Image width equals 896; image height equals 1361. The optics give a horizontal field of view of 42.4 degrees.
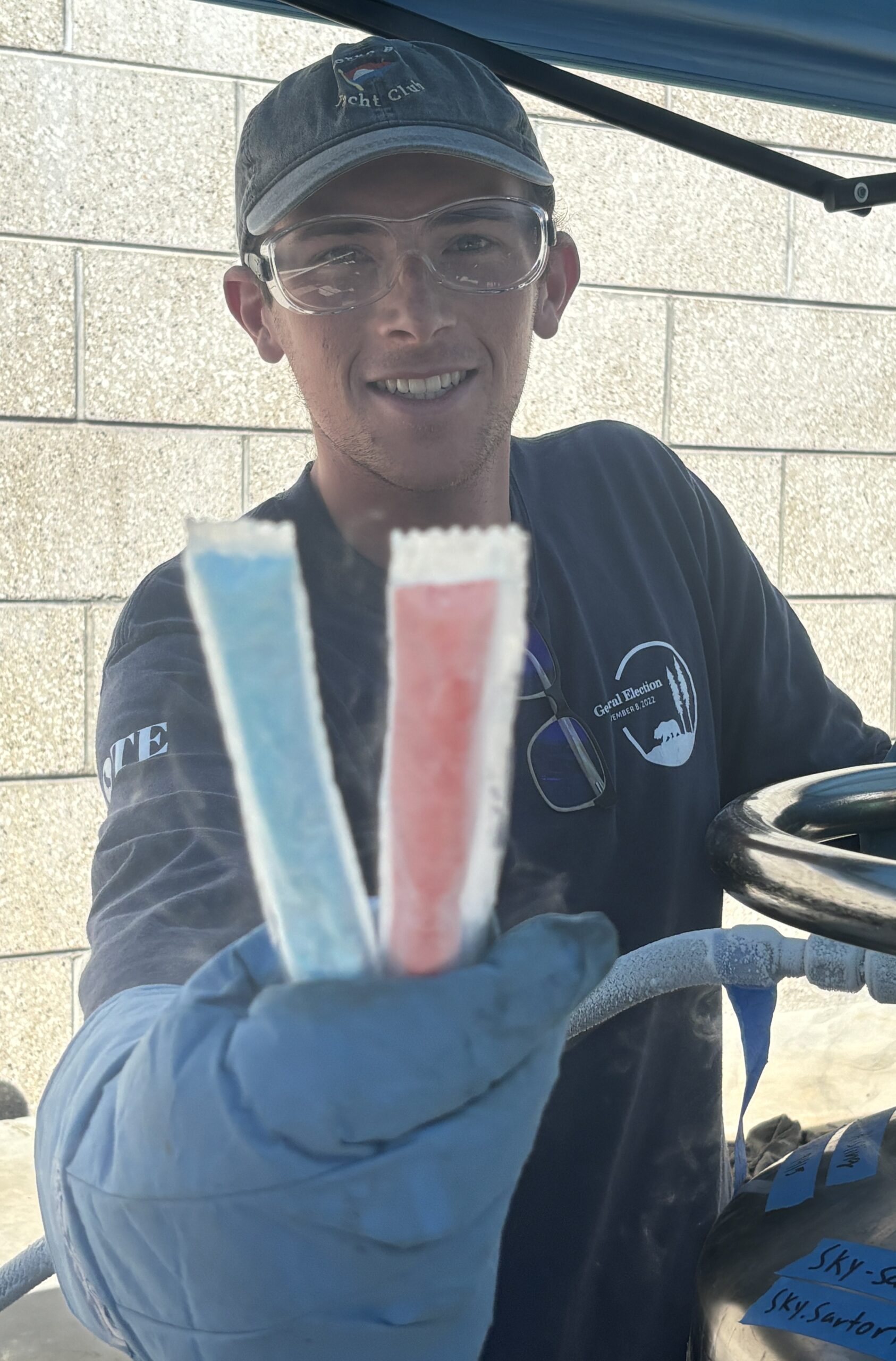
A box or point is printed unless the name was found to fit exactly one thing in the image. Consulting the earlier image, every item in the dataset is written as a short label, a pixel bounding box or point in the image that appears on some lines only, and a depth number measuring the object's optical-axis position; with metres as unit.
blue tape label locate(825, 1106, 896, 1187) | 0.67
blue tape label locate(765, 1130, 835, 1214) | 0.68
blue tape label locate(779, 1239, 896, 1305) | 0.59
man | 0.82
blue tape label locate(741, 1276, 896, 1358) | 0.56
